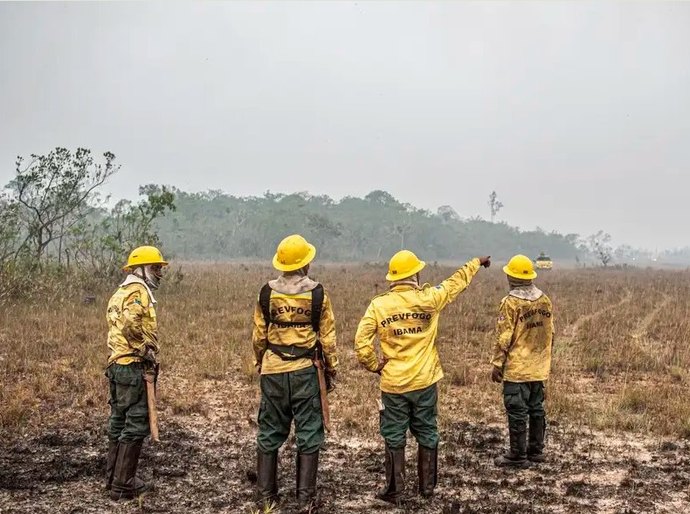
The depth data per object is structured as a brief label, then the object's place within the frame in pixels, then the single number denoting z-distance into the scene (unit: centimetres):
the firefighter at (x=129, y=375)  450
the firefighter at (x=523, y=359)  525
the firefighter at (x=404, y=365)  444
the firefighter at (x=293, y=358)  425
